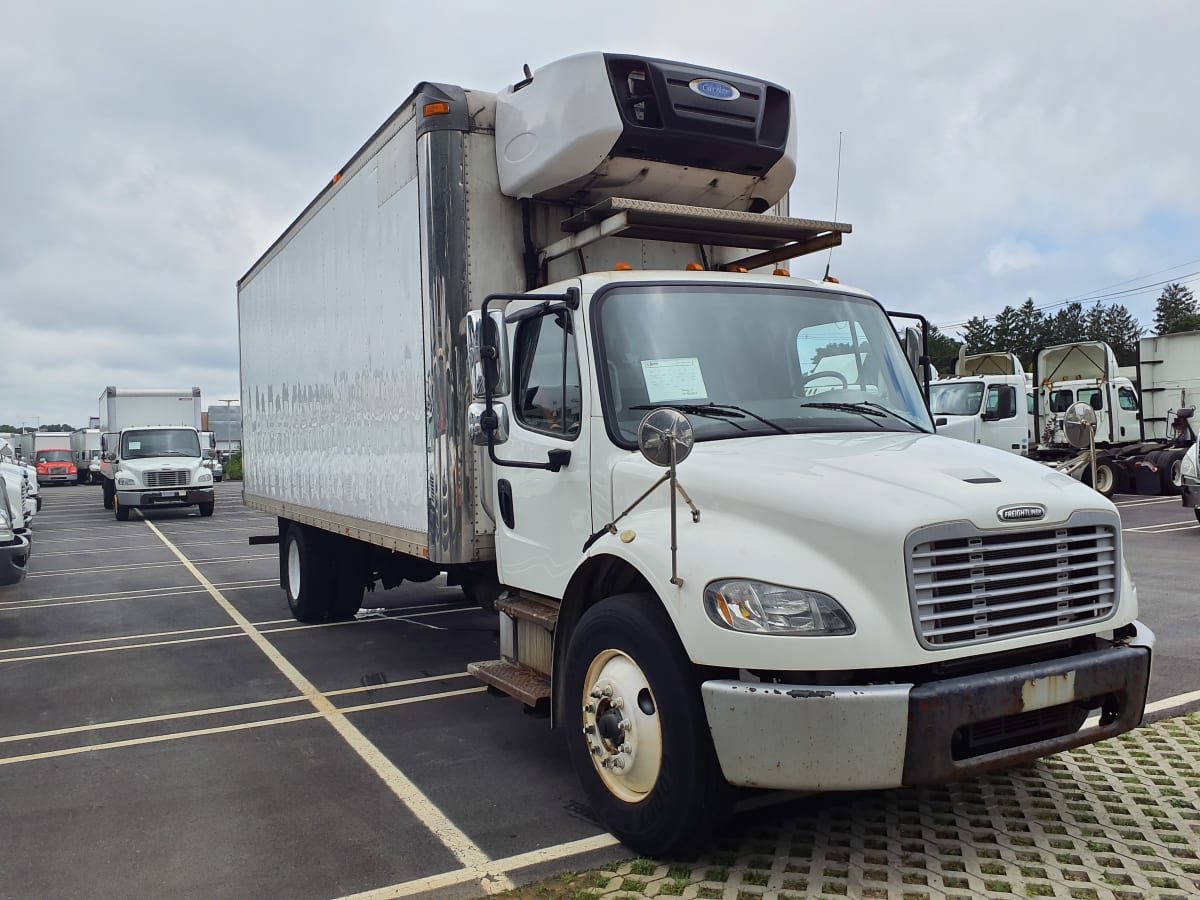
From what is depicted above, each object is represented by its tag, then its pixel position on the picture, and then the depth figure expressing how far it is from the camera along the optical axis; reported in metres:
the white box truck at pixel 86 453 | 50.97
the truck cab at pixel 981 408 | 17.59
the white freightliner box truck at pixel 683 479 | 3.38
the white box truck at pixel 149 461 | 24.94
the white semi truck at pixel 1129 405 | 21.22
